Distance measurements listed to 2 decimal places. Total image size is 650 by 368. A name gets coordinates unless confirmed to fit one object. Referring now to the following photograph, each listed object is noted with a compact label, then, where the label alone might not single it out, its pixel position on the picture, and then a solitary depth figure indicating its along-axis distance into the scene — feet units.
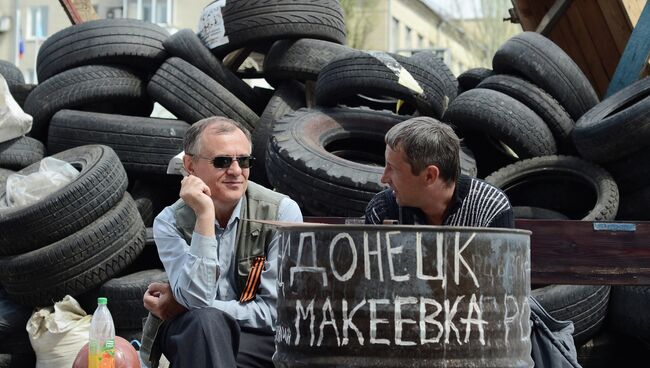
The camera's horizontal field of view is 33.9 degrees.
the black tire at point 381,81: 25.75
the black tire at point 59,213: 23.17
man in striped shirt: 11.85
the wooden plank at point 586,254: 15.96
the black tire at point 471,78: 28.60
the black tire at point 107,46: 29.35
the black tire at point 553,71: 25.44
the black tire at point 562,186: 23.00
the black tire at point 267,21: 28.43
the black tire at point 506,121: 24.58
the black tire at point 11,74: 34.32
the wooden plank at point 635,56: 26.84
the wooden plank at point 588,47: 31.30
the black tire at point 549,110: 25.08
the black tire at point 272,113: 26.71
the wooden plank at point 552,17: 30.53
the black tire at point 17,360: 23.95
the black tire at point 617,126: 22.76
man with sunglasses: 12.09
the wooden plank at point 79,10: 34.95
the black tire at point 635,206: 23.41
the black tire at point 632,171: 23.38
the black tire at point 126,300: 23.30
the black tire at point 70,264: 23.07
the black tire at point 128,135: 27.14
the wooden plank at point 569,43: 31.85
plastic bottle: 13.48
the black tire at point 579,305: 21.89
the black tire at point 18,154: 27.89
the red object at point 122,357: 15.01
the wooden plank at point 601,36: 30.60
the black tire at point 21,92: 32.07
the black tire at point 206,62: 28.76
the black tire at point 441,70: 27.30
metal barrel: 9.70
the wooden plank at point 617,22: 29.48
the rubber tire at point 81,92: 28.68
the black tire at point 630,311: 21.66
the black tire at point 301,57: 28.37
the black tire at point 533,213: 24.43
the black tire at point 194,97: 27.68
